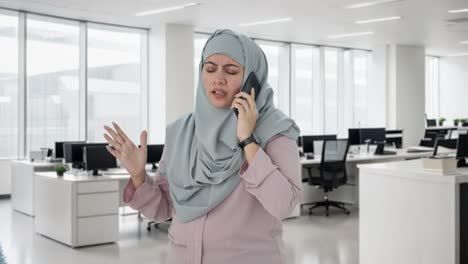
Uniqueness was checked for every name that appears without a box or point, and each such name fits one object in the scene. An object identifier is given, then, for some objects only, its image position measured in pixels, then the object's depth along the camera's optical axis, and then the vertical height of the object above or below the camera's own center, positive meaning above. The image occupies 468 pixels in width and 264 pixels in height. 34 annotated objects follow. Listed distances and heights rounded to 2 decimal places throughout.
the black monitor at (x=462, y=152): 4.32 -0.15
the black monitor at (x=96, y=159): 6.39 -0.30
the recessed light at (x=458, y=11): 9.80 +2.33
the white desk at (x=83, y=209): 5.91 -0.86
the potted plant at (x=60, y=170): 6.45 -0.44
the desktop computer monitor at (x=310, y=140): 8.83 -0.10
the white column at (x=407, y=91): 14.71 +1.22
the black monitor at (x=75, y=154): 7.05 -0.26
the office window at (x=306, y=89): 14.30 +1.26
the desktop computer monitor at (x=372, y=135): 9.29 -0.01
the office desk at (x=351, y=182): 8.52 -0.79
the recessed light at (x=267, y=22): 10.62 +2.33
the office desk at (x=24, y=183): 8.04 -0.77
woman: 1.40 -0.09
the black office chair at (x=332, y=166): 7.82 -0.48
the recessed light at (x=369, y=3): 8.89 +2.27
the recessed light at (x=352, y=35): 12.71 +2.46
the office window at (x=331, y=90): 15.15 +1.28
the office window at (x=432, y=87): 18.39 +1.69
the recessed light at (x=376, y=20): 10.61 +2.37
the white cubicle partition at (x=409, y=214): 3.65 -0.60
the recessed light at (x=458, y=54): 17.47 +2.68
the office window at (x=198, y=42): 12.34 +2.20
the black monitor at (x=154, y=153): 7.33 -0.26
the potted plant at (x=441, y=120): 17.18 +0.46
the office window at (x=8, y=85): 9.68 +0.92
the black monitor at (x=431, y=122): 16.26 +0.39
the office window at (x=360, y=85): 15.93 +1.52
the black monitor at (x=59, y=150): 8.43 -0.25
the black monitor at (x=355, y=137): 9.29 -0.05
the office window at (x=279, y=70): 13.86 +1.73
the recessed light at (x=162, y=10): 9.18 +2.27
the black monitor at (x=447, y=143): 6.88 -0.11
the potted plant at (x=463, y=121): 17.12 +0.44
